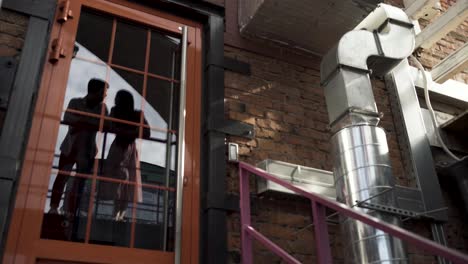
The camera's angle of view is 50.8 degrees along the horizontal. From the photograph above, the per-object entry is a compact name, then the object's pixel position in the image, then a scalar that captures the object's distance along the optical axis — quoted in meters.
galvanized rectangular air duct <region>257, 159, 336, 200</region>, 3.32
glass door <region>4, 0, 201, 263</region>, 2.74
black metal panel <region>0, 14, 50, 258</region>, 2.61
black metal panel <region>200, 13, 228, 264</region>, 3.01
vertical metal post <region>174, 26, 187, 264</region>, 2.95
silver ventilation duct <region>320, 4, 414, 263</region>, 2.89
